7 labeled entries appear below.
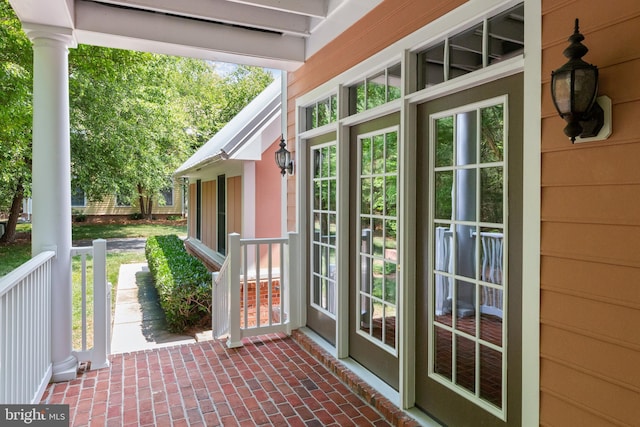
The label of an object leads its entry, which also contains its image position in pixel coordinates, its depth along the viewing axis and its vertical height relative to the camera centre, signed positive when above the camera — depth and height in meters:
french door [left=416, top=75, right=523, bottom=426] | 2.07 -0.29
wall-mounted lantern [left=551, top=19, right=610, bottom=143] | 1.54 +0.42
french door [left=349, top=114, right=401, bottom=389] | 3.02 -0.33
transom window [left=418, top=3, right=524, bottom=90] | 2.07 +0.87
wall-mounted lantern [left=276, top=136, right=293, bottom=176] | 4.55 +0.49
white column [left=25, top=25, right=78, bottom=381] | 3.27 +0.27
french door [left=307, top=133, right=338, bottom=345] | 3.84 -0.30
